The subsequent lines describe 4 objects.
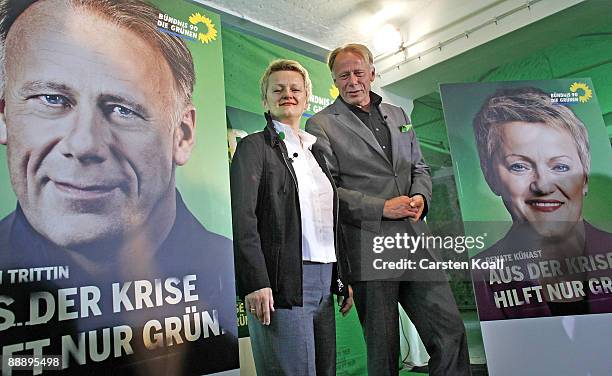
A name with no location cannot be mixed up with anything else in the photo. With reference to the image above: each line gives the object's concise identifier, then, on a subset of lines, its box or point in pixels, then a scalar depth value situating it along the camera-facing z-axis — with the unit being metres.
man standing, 1.95
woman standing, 1.83
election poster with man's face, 1.50
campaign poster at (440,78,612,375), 2.04
